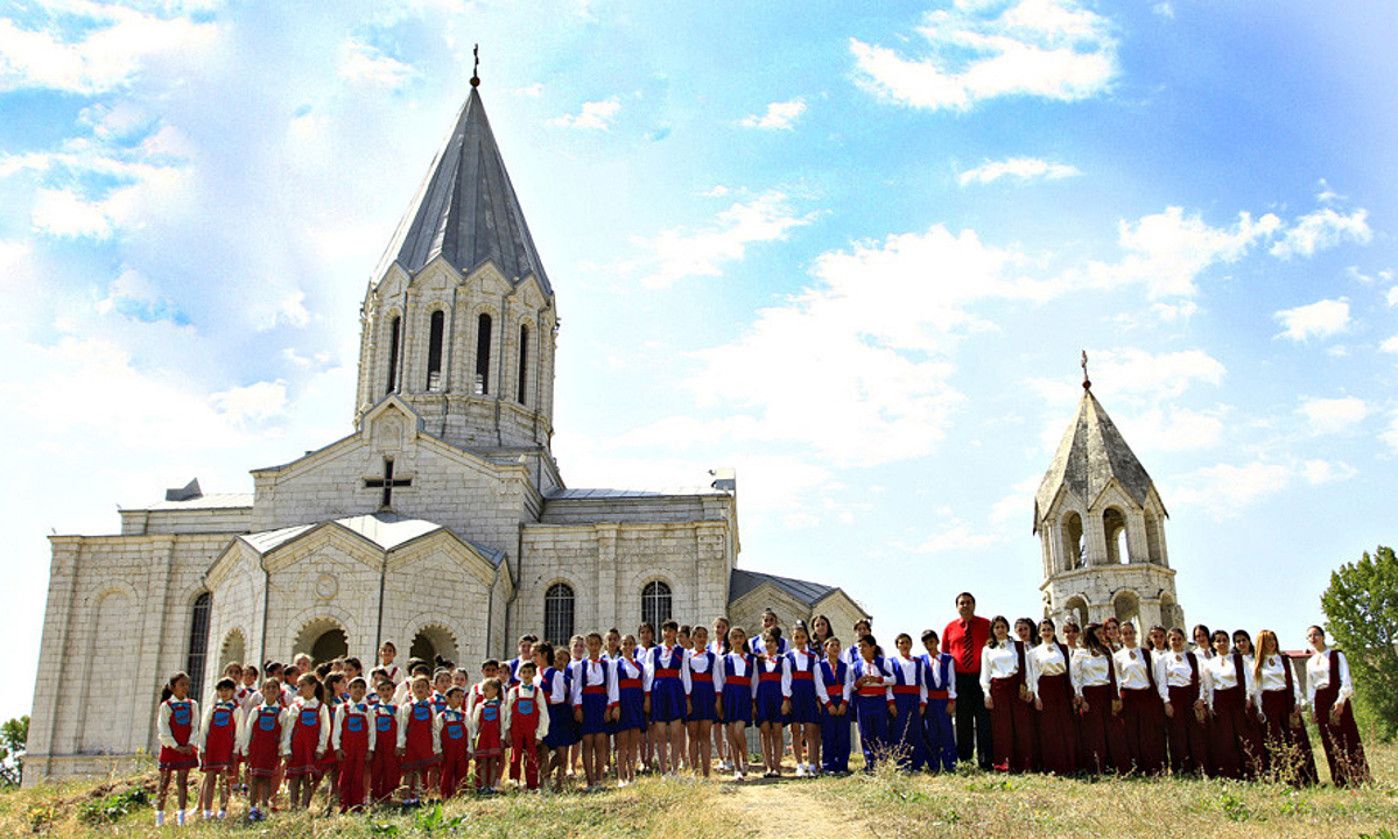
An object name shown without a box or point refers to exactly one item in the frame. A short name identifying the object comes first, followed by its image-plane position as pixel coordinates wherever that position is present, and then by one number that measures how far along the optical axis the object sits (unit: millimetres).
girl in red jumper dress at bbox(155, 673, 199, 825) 10352
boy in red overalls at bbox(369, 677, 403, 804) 10562
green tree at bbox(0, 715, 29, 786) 42594
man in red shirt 11492
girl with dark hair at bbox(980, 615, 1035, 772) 11000
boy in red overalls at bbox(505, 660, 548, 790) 11008
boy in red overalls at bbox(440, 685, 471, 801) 10805
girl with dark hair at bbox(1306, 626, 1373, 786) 10672
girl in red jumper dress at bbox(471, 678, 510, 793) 10922
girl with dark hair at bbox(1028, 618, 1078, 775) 10906
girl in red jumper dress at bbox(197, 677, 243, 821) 10336
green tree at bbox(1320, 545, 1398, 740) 31766
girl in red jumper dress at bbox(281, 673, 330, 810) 10320
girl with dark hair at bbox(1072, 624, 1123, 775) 10945
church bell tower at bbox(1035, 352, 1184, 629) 24484
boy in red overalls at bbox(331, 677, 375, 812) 10375
